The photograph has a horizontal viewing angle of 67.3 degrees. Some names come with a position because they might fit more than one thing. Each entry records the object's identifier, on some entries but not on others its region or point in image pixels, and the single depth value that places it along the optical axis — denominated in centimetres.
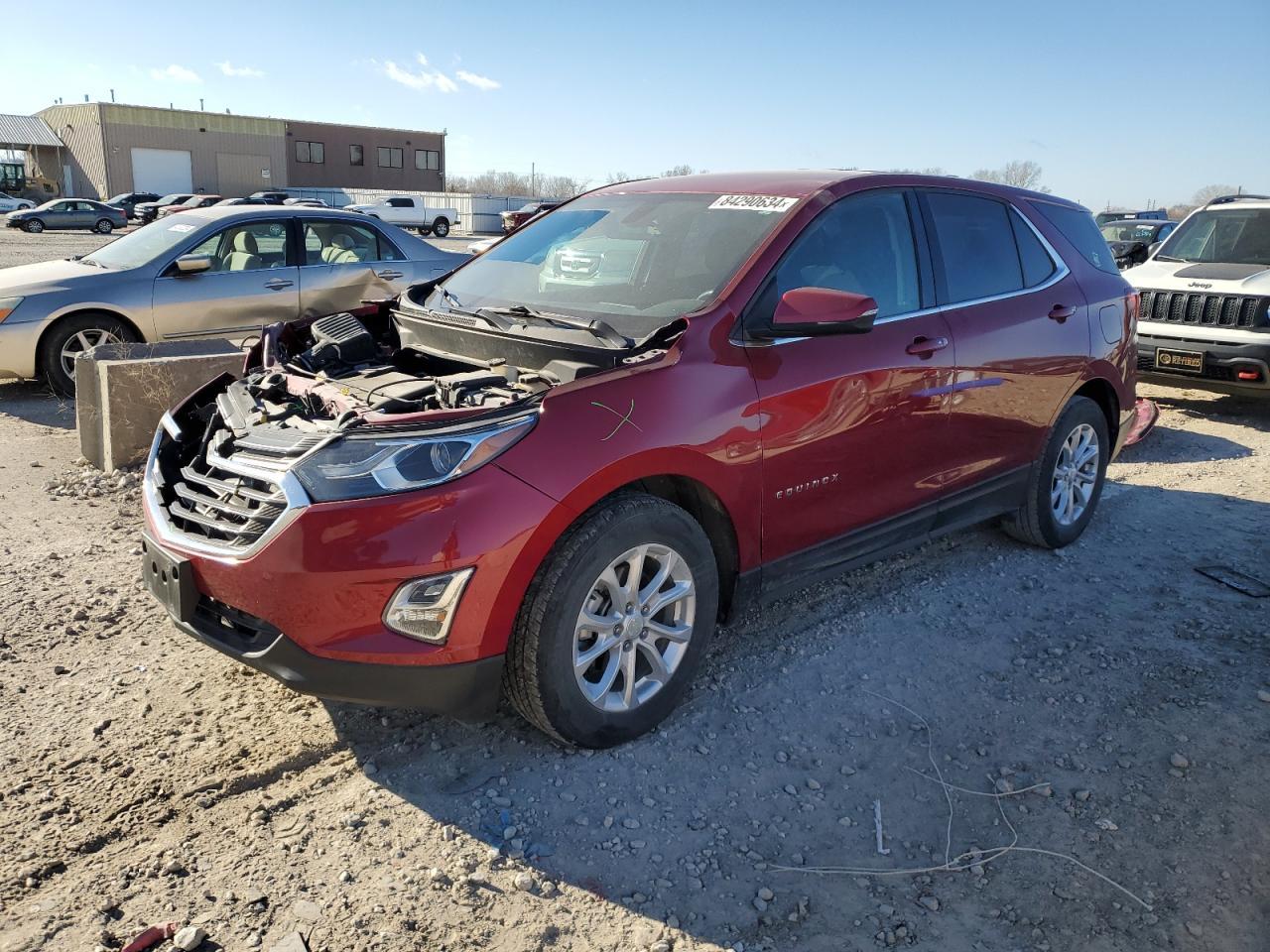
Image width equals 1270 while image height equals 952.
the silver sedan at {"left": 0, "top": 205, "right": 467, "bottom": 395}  771
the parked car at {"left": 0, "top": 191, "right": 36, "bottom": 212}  4728
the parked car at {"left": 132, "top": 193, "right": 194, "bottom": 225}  4153
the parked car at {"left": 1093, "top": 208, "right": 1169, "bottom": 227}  2034
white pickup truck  4297
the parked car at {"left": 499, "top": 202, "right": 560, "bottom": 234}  2963
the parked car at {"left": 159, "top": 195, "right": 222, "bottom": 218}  3244
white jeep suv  845
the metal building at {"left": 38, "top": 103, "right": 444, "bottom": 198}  6119
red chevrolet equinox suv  279
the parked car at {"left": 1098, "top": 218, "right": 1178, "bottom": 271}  1638
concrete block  597
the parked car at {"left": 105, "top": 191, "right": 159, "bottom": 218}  4616
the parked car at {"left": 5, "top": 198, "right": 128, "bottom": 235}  3838
